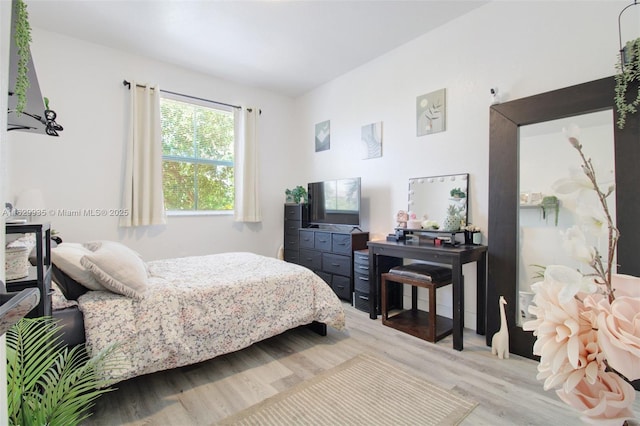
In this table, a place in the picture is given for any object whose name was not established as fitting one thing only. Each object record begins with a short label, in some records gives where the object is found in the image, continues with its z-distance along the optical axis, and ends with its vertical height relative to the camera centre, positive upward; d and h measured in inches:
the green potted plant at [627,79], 72.4 +33.9
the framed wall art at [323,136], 174.1 +46.9
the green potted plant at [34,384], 26.9 -16.7
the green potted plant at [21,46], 35.9 +21.6
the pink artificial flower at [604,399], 18.4 -11.8
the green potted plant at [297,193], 175.2 +12.8
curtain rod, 138.0 +62.2
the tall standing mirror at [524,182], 75.3 +10.0
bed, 65.9 -23.7
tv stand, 142.4 -16.6
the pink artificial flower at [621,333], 16.6 -6.7
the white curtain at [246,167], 172.6 +27.8
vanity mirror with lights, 114.7 +7.6
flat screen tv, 146.9 +6.9
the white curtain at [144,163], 137.5 +24.5
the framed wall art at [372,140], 145.0 +37.1
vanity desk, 95.3 -16.7
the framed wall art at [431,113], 121.0 +42.7
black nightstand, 50.5 -11.0
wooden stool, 100.2 -40.8
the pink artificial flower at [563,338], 18.4 -7.8
